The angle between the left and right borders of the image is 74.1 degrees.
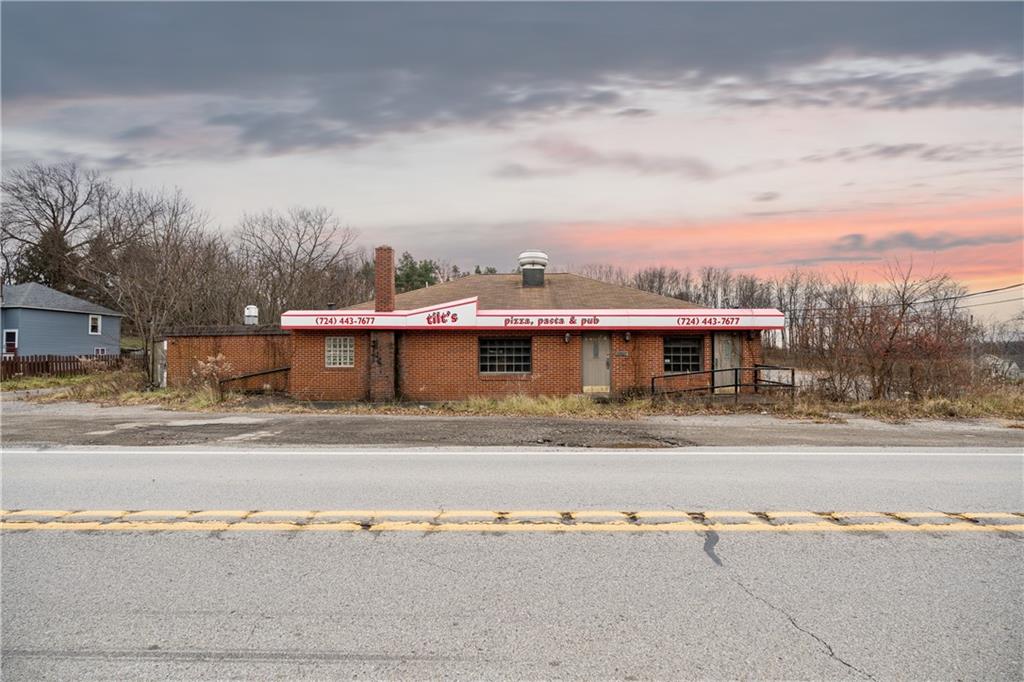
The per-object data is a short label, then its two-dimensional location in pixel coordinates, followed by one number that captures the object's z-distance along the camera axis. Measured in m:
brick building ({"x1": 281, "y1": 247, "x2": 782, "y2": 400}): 21.45
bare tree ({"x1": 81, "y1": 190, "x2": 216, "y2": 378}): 35.16
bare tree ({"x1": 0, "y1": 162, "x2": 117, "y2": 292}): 63.22
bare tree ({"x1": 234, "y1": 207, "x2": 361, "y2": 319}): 52.16
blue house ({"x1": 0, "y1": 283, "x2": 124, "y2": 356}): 40.78
